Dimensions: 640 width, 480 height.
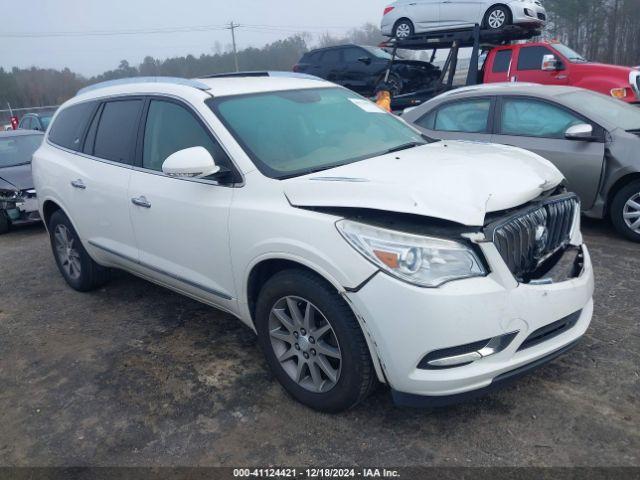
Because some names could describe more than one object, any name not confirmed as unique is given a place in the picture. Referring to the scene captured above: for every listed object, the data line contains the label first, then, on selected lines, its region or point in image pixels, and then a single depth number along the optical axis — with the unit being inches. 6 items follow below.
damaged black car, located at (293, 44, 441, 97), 522.6
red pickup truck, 374.6
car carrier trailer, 441.7
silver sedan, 200.4
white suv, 94.3
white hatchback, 431.2
